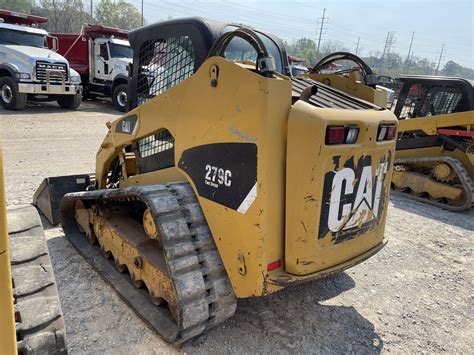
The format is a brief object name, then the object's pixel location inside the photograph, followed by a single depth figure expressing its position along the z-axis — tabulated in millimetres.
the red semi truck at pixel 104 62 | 14531
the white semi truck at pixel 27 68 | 11336
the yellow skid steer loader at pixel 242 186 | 2234
